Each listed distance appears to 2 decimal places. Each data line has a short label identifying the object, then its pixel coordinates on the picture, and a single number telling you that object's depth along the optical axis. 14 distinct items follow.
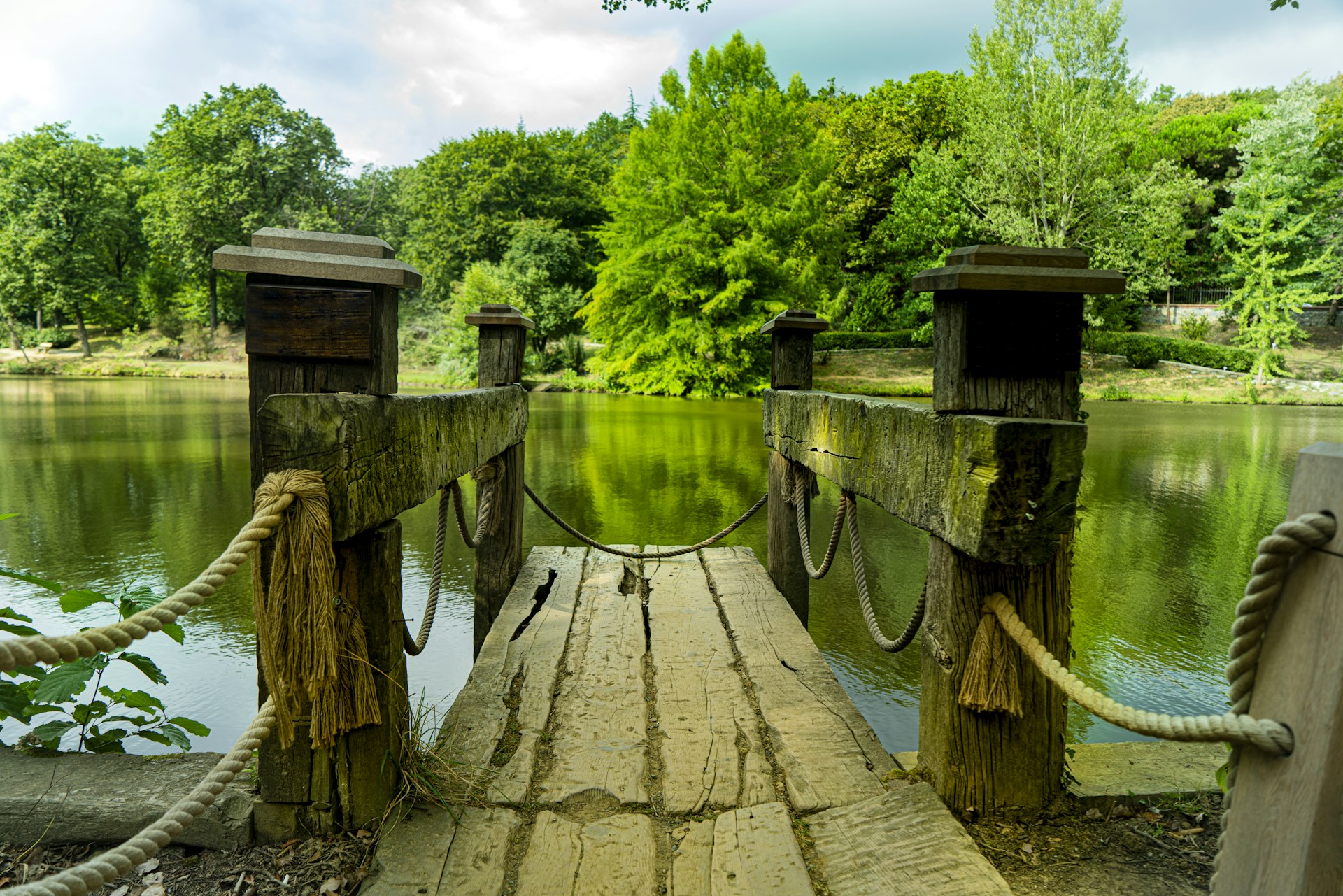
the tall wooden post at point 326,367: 1.97
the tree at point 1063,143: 22.80
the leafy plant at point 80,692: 2.35
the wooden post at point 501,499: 4.65
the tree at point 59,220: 35.62
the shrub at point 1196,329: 30.23
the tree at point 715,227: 23.59
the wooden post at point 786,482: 4.57
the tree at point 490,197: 34.06
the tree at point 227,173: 35.91
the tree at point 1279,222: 26.78
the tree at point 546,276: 29.12
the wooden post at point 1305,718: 0.92
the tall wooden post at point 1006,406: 2.04
